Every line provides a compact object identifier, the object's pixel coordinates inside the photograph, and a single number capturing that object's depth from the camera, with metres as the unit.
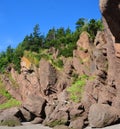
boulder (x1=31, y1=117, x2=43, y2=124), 33.91
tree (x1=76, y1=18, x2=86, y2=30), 51.03
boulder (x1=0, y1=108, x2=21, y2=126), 33.35
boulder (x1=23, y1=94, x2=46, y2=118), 34.83
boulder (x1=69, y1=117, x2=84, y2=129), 27.24
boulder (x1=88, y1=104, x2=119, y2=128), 24.61
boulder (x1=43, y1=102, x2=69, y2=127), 29.08
